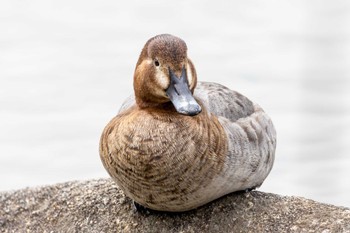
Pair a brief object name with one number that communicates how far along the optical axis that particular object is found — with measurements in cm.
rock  1057
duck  963
